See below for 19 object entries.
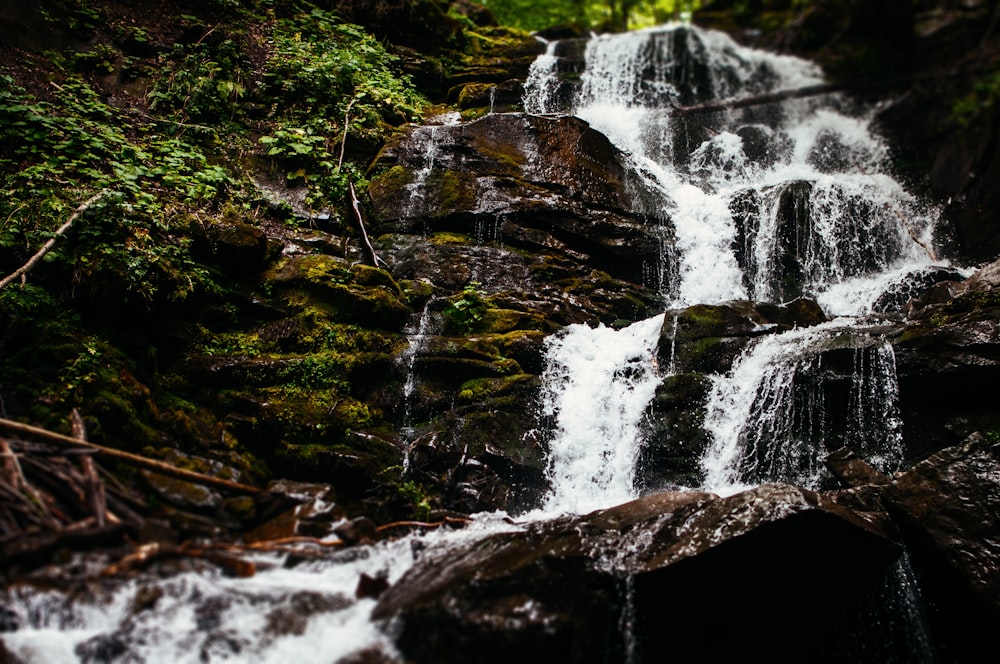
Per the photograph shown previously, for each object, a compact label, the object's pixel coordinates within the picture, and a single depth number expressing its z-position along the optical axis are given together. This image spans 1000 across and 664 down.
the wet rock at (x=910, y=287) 9.33
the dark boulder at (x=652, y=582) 3.89
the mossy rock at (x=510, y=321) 8.29
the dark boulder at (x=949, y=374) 6.34
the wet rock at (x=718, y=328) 7.60
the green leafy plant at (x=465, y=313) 8.23
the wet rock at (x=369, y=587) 4.18
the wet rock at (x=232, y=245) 7.19
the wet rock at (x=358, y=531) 4.83
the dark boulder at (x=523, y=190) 9.72
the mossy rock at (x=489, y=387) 7.25
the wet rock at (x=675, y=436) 6.96
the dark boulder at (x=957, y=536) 4.86
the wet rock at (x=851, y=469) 5.89
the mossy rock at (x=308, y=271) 7.75
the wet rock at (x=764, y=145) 13.14
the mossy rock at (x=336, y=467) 6.12
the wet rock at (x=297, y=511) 4.79
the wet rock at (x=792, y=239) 10.31
